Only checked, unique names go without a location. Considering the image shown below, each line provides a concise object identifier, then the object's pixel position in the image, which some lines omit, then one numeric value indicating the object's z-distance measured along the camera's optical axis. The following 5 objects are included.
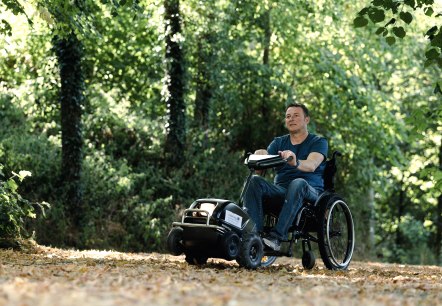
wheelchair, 6.81
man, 7.25
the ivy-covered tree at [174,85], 15.14
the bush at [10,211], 8.95
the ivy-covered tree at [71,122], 13.16
